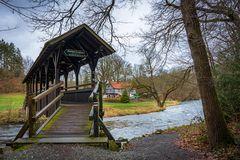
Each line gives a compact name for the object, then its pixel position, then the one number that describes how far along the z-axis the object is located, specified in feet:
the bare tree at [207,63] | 14.61
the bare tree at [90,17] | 16.59
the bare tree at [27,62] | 141.18
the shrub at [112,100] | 100.20
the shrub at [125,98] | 97.10
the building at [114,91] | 141.20
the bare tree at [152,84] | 75.32
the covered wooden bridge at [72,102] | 16.36
